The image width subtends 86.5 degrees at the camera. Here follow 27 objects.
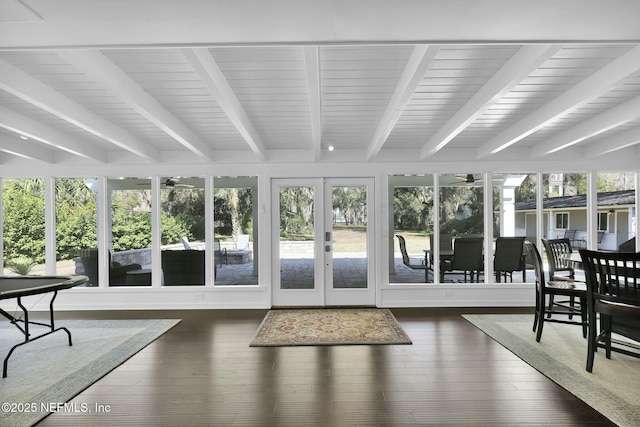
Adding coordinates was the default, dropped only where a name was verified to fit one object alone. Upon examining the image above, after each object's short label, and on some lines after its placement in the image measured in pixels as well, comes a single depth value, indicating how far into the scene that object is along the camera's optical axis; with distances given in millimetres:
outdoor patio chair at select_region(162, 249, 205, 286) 5488
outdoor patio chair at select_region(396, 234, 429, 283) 5535
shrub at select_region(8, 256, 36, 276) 5457
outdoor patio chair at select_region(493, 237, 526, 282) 5418
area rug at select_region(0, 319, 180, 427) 2625
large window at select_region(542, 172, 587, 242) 5426
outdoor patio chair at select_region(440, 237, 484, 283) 5480
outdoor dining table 5539
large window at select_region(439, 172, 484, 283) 5516
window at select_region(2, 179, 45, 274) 5461
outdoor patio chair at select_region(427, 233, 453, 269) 5559
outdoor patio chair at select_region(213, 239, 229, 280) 5523
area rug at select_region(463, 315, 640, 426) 2502
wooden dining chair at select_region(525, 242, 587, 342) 3666
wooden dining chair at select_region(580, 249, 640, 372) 2709
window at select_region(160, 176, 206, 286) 5520
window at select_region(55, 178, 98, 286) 5477
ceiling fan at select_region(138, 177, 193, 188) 5551
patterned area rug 3859
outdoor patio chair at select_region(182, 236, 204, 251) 5547
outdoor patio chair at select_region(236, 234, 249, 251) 5539
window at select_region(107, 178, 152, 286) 5516
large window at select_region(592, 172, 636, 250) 5391
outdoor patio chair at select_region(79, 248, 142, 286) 5457
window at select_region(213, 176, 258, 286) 5523
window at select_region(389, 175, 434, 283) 5535
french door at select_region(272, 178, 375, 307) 5492
